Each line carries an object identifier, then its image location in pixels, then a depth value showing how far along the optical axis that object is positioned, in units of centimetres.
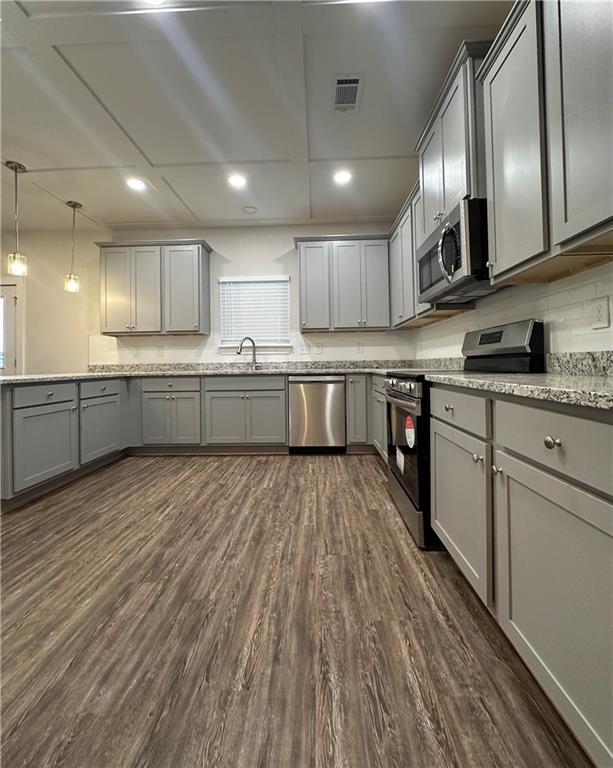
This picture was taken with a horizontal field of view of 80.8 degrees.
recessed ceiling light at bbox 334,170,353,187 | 352
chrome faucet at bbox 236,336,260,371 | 459
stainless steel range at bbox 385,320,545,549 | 182
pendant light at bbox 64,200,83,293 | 354
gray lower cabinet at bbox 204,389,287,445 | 405
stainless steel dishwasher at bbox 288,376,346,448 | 402
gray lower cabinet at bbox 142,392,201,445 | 409
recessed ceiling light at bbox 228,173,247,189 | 354
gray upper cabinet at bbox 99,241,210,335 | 435
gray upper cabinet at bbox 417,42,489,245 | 184
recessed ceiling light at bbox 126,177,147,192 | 362
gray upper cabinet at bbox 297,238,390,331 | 428
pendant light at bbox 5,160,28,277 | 295
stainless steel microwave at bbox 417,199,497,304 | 187
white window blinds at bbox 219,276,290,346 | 471
